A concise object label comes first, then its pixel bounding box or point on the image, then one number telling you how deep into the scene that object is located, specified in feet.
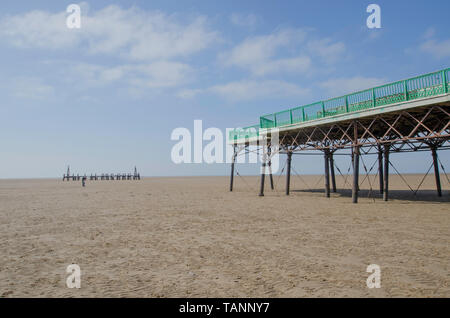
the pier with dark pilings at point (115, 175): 290.76
